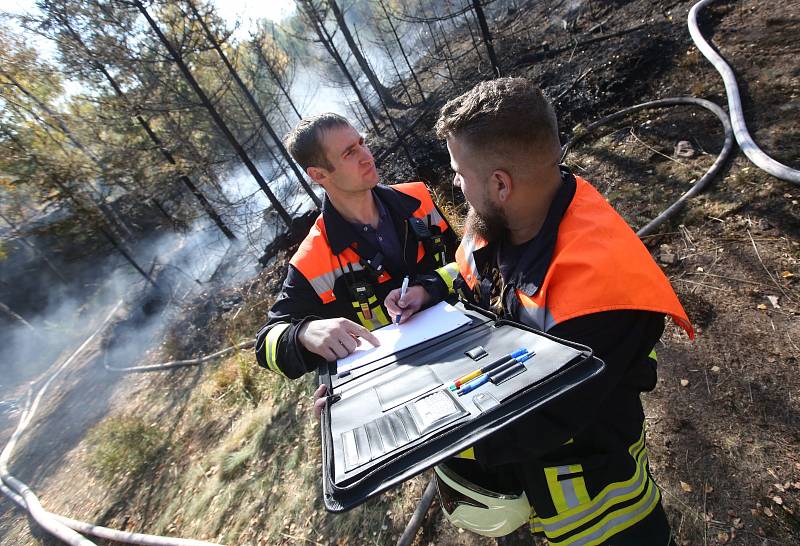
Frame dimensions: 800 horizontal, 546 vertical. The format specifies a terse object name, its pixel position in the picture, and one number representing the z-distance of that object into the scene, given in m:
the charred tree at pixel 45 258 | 17.94
